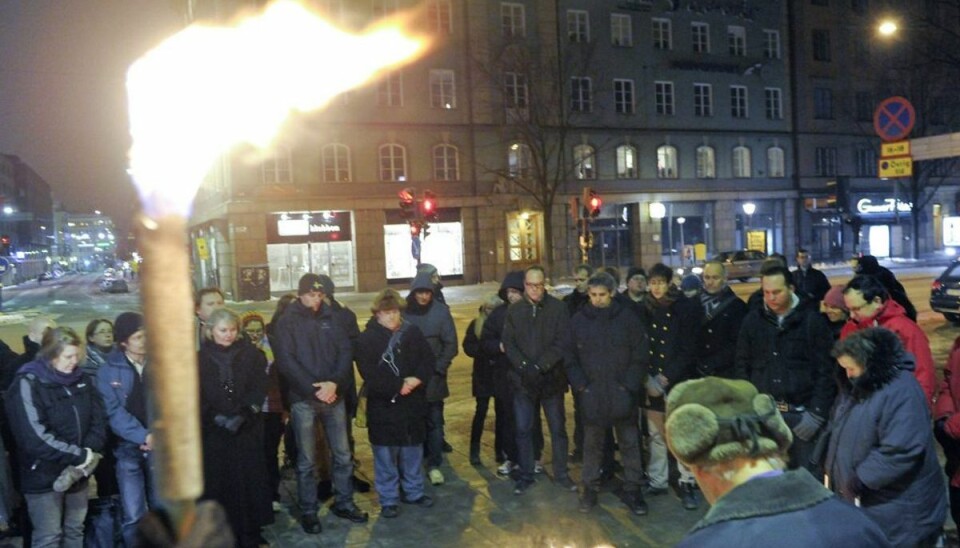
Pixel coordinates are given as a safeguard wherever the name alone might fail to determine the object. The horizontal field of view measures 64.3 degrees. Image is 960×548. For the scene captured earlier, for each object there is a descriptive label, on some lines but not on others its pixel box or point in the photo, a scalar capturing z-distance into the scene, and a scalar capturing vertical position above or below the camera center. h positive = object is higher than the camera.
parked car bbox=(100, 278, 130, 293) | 52.90 -1.51
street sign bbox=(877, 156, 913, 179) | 12.17 +0.95
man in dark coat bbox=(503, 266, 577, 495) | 7.17 -1.11
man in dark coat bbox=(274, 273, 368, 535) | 6.61 -1.10
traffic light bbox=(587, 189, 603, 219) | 23.84 +1.16
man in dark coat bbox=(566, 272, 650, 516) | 6.67 -1.22
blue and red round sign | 12.03 +1.72
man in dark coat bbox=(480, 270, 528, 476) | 7.78 -1.25
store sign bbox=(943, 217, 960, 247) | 53.50 -0.46
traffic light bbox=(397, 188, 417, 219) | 21.16 +1.26
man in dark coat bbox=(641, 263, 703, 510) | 6.95 -1.13
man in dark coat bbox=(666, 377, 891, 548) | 1.87 -0.66
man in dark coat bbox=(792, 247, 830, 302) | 10.70 -0.71
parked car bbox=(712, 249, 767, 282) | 36.16 -1.35
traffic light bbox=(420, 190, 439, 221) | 21.56 +1.22
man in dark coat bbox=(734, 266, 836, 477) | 5.52 -0.95
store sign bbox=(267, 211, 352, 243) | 36.56 +1.35
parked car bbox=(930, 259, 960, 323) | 17.80 -1.65
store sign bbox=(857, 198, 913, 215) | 48.69 +1.32
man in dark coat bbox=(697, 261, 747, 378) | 6.93 -0.91
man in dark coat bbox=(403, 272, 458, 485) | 7.95 -0.97
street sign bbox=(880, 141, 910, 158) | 12.23 +1.25
